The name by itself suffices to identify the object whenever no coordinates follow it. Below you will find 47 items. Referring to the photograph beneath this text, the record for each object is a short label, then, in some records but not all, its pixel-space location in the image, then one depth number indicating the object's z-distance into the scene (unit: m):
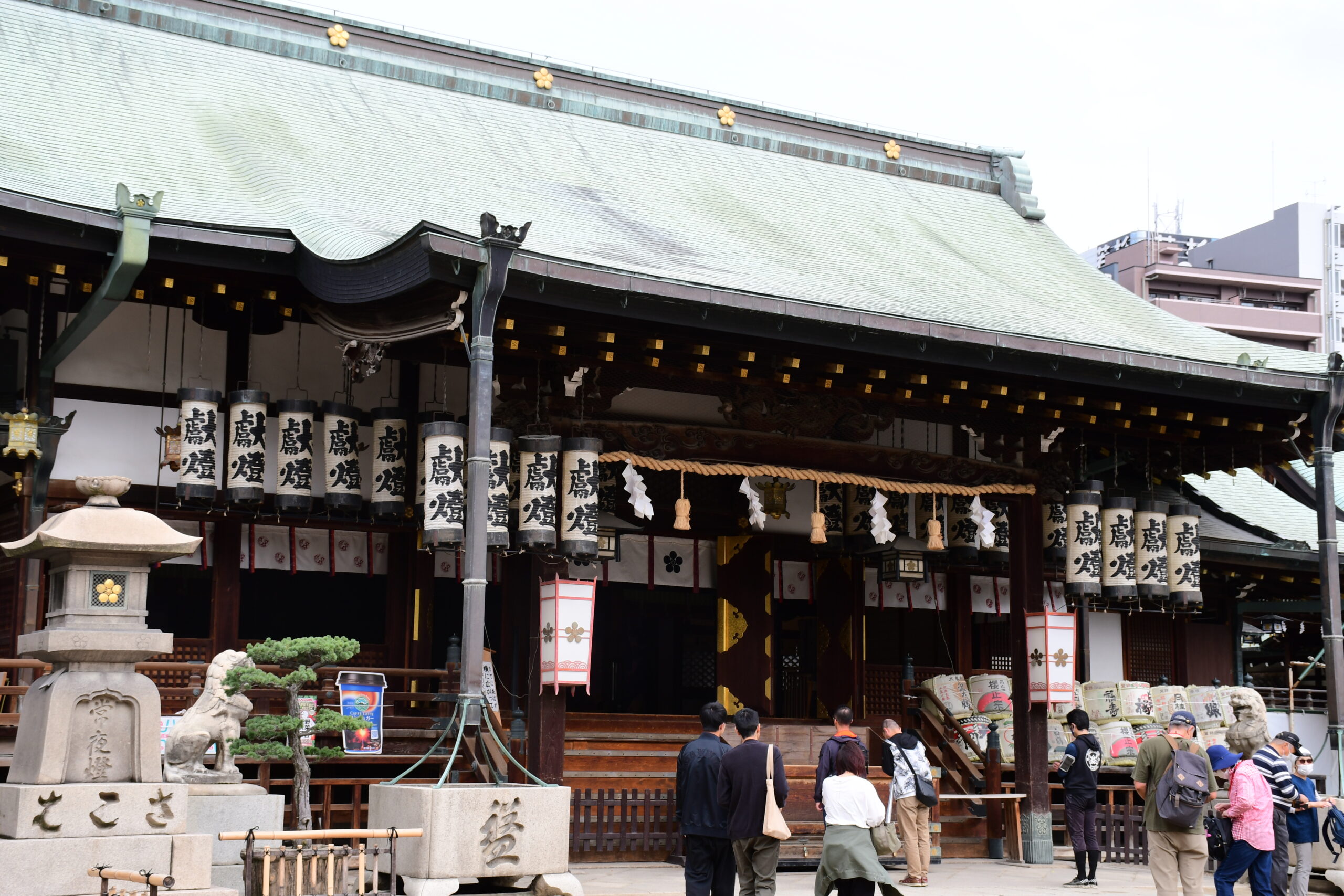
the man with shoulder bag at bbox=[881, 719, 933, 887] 11.38
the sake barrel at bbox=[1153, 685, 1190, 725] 16.61
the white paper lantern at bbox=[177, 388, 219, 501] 11.27
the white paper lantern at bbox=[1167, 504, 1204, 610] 14.55
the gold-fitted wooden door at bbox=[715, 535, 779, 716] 14.94
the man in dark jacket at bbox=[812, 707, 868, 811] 8.93
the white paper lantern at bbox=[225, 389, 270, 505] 11.50
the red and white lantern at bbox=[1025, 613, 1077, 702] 13.92
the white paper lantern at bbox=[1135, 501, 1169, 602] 14.42
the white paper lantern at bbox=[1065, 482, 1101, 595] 14.11
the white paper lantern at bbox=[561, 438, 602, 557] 11.60
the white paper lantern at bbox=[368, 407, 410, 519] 11.89
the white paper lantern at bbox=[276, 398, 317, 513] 11.74
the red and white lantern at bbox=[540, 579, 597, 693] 11.54
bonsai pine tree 9.50
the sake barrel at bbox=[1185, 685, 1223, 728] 17.06
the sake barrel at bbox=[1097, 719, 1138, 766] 15.75
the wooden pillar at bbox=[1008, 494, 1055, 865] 13.68
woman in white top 8.21
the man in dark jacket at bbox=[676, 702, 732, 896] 9.09
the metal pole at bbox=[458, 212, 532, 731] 9.66
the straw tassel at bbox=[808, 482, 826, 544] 13.17
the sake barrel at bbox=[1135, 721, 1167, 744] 16.02
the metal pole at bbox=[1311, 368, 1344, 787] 13.02
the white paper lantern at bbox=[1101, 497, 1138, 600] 14.25
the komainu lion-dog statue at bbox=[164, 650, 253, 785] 9.15
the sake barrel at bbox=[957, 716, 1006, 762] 15.62
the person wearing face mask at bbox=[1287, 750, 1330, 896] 10.48
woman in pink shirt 9.88
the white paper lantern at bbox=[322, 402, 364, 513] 11.86
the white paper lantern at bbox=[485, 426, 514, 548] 11.07
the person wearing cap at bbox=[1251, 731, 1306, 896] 10.17
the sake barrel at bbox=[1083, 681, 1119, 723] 16.16
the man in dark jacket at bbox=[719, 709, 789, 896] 8.78
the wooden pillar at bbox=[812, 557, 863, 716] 15.82
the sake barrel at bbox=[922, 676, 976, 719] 15.76
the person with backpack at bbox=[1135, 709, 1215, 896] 9.59
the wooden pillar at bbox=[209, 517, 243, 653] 12.41
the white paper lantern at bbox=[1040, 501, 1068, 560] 14.51
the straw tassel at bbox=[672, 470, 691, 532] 12.45
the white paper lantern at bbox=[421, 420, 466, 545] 10.84
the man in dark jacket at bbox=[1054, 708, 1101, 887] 11.85
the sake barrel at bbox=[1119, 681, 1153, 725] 16.20
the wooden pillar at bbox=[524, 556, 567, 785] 11.58
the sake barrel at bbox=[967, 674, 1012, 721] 15.90
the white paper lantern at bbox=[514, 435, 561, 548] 11.38
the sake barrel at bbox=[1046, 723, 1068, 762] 15.54
